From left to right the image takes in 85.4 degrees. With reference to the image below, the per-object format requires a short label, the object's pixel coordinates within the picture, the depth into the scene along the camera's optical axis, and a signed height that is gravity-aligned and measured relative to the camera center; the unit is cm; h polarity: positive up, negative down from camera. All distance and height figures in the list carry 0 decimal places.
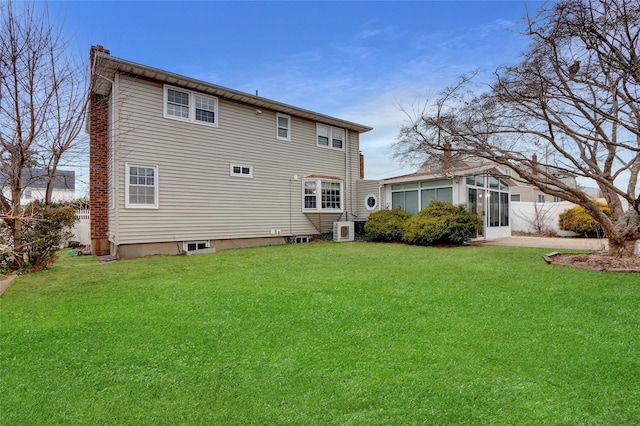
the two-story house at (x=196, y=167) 947 +183
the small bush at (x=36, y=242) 725 -33
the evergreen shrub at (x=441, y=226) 1126 -17
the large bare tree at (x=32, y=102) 697 +261
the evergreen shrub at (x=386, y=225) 1268 -14
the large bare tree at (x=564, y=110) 639 +244
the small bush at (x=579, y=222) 1495 -15
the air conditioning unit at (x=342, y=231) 1351 -36
